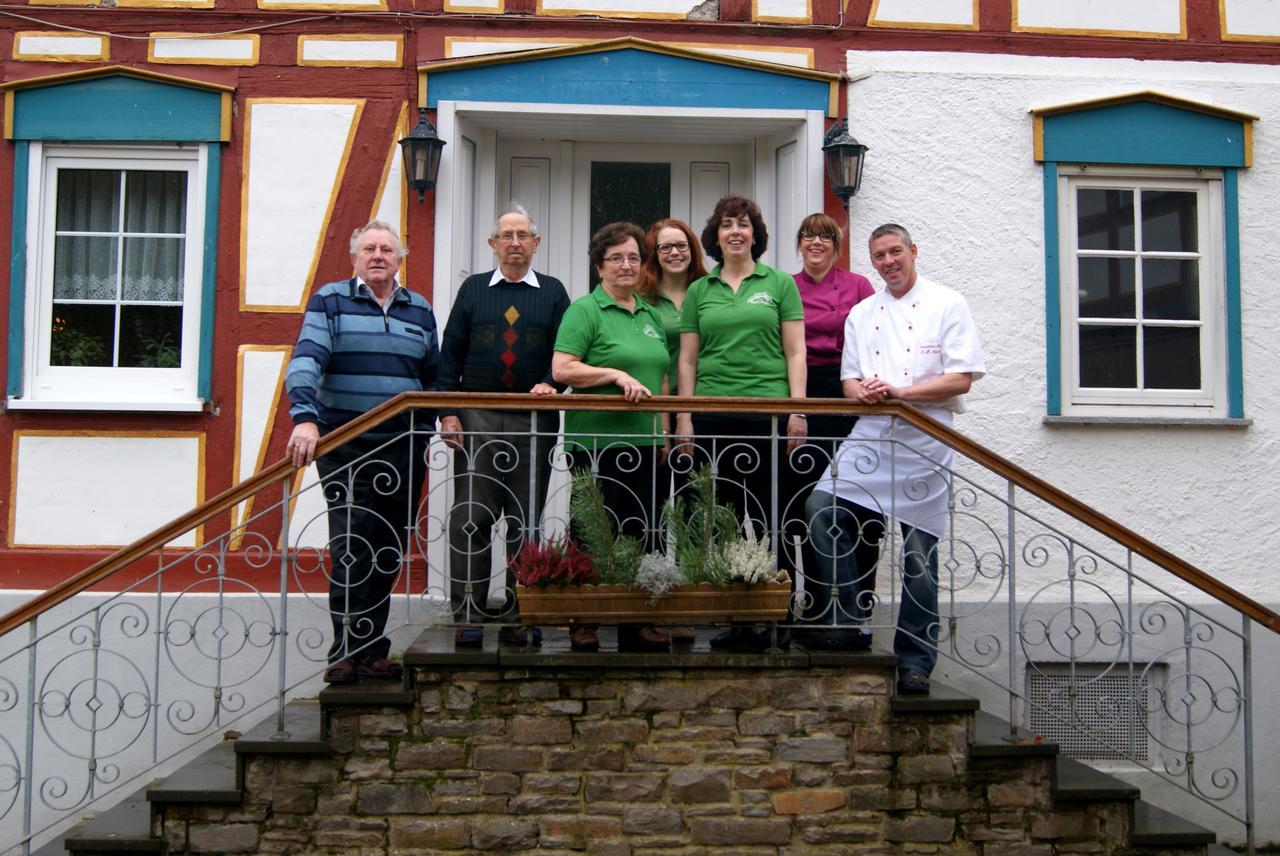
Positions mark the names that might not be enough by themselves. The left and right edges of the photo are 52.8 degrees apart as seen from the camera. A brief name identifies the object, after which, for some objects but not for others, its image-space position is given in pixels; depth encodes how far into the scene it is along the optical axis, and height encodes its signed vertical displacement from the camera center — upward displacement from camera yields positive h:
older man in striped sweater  4.84 +0.35
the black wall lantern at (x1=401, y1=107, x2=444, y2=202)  6.38 +1.75
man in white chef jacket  4.89 +0.19
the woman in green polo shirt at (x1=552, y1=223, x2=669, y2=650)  4.91 +0.53
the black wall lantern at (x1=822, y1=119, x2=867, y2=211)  6.45 +1.77
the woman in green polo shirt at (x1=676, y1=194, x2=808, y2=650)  5.04 +0.64
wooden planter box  4.61 -0.34
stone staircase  4.64 -0.94
